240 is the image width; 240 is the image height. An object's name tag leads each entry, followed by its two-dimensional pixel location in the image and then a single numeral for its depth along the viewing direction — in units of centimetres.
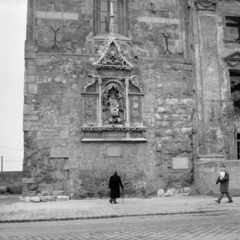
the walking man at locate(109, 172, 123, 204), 1436
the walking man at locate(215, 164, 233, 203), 1362
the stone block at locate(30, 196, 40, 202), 1512
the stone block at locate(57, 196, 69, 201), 1538
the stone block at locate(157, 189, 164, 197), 1642
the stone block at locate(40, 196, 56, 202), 1527
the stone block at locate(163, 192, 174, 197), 1650
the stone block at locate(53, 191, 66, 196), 1551
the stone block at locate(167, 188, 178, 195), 1661
